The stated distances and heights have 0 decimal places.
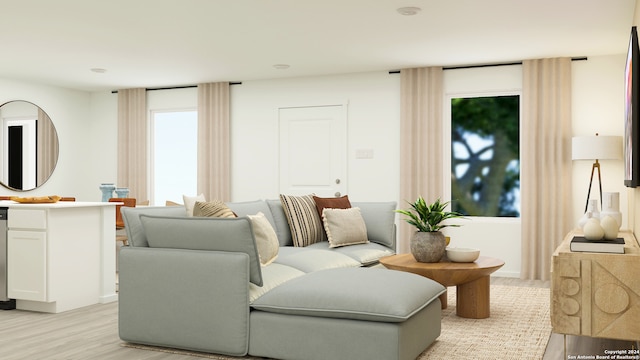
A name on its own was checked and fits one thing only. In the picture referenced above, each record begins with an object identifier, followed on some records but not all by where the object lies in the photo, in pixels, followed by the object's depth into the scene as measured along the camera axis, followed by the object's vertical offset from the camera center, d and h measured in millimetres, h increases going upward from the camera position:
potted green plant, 4637 -428
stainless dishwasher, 5066 -717
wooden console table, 3287 -611
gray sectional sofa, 3246 -661
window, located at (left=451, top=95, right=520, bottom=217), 7496 +237
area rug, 3672 -1010
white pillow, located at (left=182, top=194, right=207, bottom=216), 4598 -195
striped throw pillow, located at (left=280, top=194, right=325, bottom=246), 5316 -365
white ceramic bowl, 4613 -560
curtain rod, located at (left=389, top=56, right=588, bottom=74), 6807 +1233
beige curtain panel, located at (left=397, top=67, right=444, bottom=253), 7285 +443
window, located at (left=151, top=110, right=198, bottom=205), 8773 +302
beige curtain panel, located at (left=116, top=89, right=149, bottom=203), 8867 +482
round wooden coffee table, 4395 -681
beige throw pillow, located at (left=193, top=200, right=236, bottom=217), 4379 -227
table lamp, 6055 +279
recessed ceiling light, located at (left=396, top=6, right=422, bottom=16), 4840 +1263
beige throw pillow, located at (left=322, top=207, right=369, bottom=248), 5362 -423
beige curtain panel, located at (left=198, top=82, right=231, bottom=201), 8352 +457
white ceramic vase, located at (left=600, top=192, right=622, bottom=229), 5118 -214
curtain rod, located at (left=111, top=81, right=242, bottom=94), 8662 +1213
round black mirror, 8089 +401
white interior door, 7840 +324
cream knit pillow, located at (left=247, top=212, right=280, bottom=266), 4098 -411
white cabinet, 4914 -626
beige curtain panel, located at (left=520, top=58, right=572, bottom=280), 6734 +158
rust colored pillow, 5668 -240
